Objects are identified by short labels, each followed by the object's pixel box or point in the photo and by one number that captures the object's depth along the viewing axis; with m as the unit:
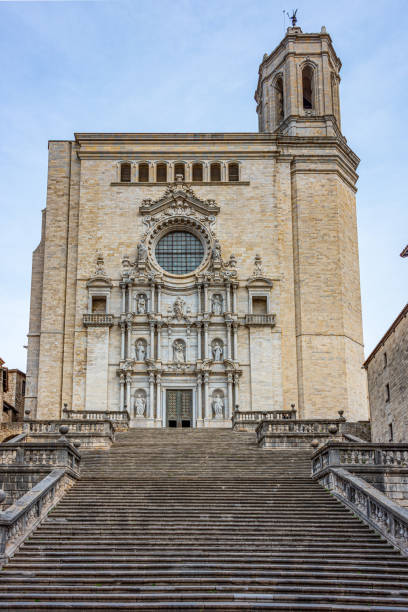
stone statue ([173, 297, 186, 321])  34.06
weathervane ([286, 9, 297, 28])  42.19
